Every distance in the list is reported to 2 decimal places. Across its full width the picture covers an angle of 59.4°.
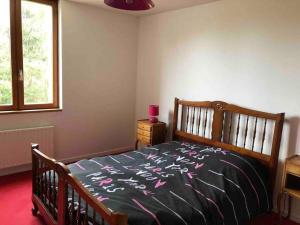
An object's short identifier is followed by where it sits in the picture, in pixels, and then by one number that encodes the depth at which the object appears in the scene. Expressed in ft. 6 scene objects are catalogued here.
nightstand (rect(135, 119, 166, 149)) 12.50
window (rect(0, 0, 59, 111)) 10.87
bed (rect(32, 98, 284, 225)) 6.07
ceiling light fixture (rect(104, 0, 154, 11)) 5.36
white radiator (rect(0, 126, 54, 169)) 10.82
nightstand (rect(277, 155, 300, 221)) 7.74
